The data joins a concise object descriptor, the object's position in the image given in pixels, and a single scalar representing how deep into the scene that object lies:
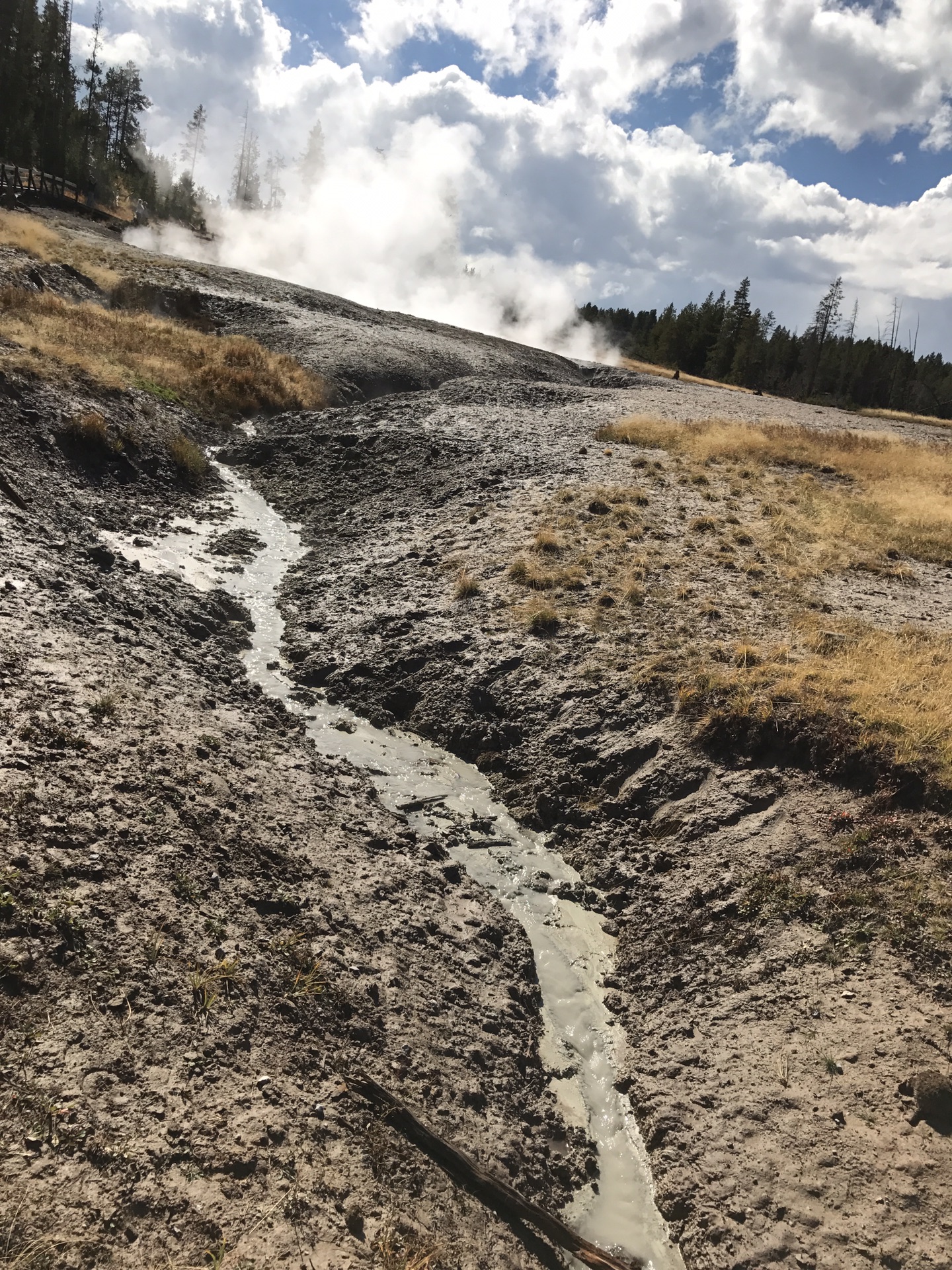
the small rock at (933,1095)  5.73
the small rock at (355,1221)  4.87
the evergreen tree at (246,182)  136.50
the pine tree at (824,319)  95.75
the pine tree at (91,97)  72.62
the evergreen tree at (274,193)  129.55
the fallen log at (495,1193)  5.52
